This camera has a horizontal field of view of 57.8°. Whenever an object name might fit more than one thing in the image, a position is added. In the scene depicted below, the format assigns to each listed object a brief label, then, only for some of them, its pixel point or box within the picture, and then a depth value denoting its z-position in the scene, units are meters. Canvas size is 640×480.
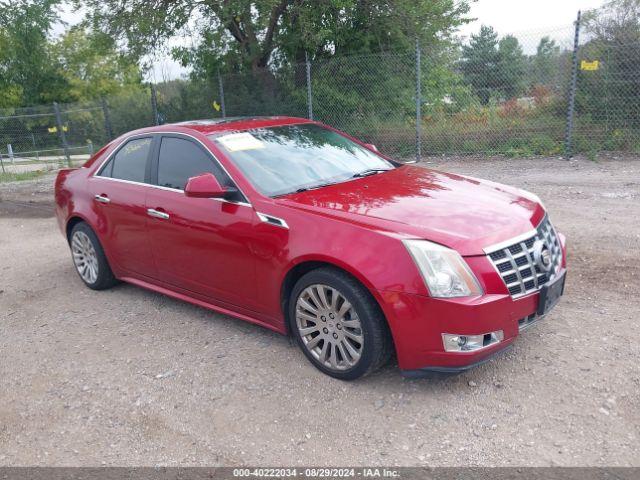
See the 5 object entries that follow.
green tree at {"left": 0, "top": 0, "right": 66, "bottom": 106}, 29.31
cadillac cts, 3.20
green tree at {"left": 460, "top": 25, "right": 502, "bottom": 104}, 11.24
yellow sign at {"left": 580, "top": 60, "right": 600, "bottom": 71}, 10.24
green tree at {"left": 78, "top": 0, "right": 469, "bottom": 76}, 13.35
